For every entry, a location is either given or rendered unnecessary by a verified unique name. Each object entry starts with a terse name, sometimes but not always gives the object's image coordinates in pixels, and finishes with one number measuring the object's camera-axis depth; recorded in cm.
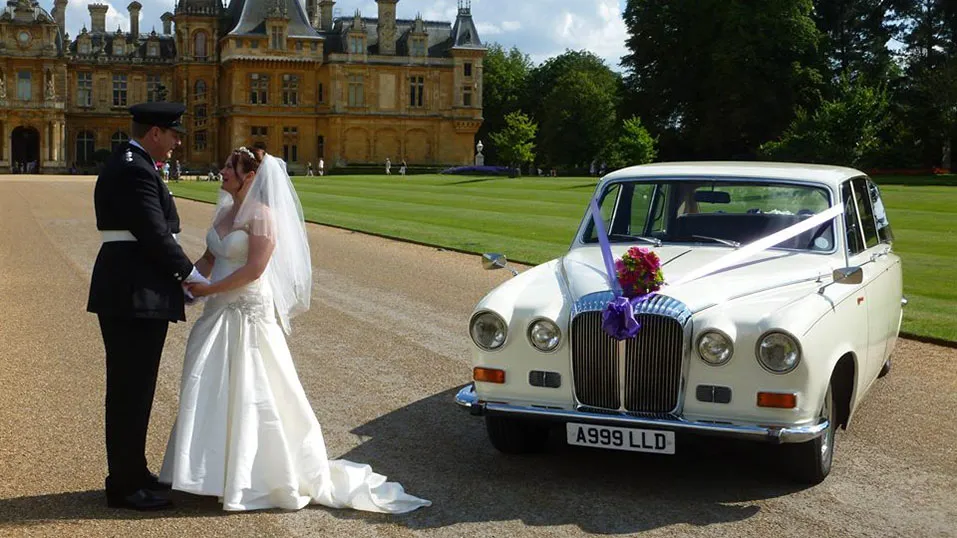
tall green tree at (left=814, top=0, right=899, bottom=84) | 6994
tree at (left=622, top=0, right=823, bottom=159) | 6391
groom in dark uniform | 591
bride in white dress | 603
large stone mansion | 9375
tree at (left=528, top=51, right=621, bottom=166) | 9144
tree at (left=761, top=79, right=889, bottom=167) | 4497
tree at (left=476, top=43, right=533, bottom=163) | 10725
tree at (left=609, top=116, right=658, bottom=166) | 5262
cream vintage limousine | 634
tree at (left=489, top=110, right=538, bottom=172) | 8400
